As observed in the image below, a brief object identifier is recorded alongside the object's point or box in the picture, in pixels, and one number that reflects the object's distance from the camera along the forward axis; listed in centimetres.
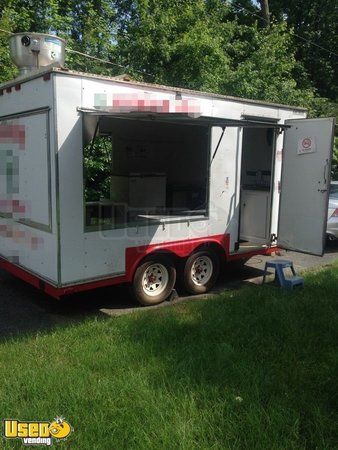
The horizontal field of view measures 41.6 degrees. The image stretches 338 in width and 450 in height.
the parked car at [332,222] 934
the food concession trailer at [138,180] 478
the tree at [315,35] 2059
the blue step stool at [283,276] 621
